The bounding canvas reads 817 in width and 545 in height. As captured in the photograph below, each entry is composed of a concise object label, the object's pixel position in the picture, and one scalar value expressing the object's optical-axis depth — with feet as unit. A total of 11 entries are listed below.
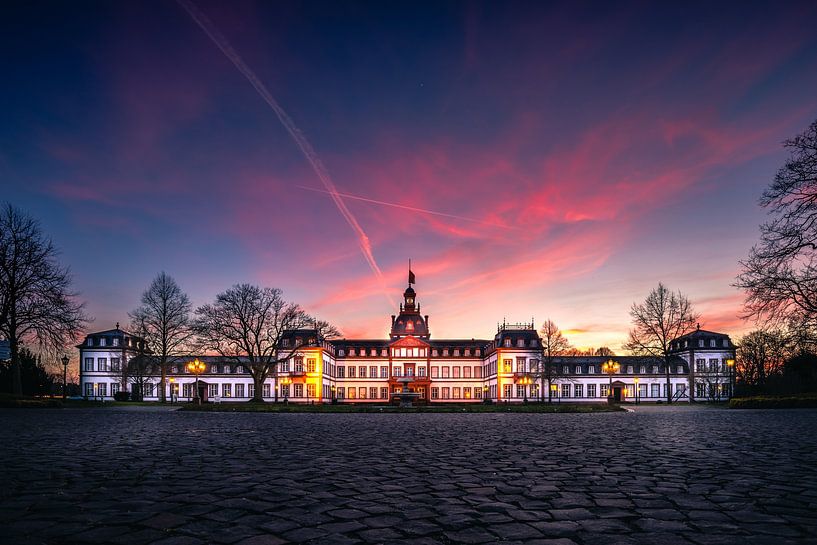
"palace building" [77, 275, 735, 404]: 283.38
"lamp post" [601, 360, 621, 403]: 163.73
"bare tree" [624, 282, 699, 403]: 202.80
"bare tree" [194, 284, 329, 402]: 175.83
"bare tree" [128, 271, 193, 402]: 188.75
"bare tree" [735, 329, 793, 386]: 215.35
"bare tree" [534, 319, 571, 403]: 240.71
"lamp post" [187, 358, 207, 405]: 159.42
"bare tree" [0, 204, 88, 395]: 120.98
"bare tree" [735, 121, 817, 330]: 73.36
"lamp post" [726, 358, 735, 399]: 223.18
